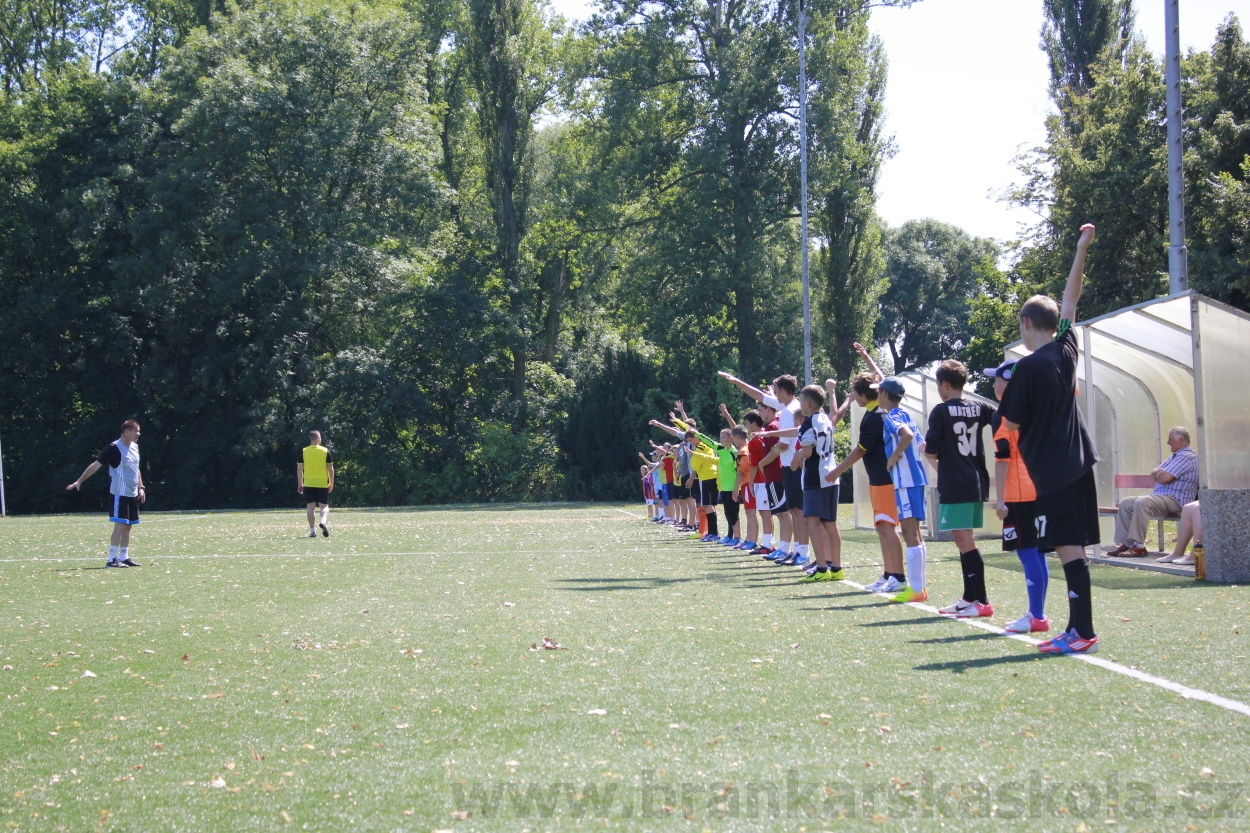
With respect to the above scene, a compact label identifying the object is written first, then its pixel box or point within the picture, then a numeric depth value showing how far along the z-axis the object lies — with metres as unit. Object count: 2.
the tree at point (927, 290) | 78.19
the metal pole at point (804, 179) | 37.72
